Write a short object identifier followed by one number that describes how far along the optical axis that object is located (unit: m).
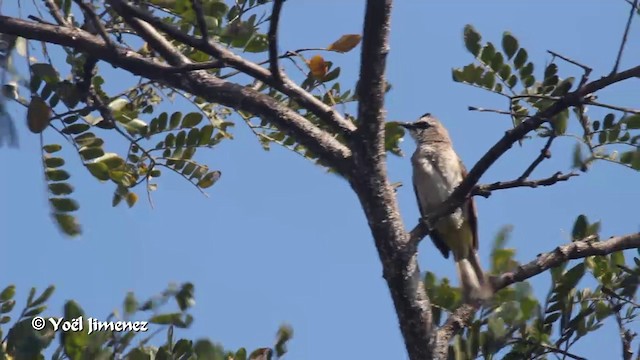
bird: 11.79
